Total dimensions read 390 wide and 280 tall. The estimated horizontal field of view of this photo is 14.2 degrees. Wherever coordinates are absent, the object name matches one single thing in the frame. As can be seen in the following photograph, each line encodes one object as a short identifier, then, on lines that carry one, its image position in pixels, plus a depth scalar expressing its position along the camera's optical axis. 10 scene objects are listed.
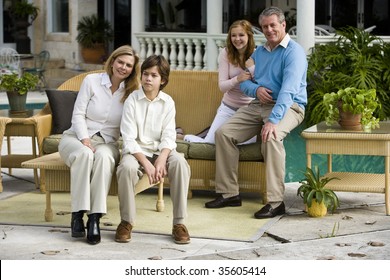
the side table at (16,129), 11.94
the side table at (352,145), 10.41
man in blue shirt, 10.43
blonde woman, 9.30
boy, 9.22
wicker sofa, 10.98
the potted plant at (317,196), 10.22
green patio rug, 9.69
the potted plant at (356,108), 10.67
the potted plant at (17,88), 12.68
